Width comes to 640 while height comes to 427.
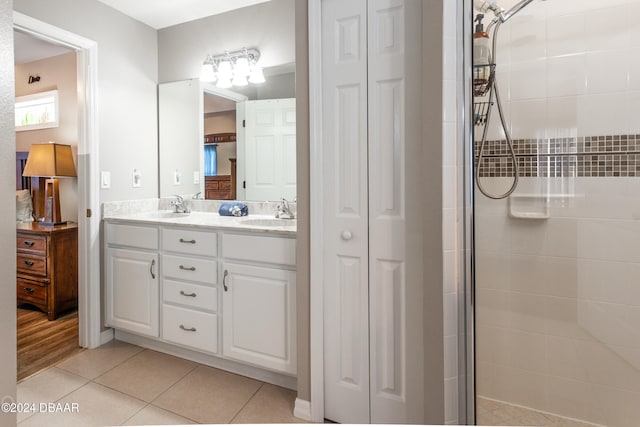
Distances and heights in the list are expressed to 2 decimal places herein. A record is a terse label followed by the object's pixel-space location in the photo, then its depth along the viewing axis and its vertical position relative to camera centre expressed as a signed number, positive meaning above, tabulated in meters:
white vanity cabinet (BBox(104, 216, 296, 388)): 1.88 -0.55
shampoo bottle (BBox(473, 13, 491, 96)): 1.26 +0.53
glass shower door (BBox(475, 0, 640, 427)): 1.04 -0.08
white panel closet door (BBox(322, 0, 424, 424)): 1.47 -0.04
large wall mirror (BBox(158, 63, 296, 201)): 2.43 +0.49
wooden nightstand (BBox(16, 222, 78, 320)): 2.92 -0.54
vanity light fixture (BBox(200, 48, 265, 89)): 2.49 +1.00
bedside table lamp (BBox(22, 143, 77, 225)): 3.02 +0.32
